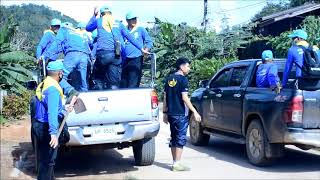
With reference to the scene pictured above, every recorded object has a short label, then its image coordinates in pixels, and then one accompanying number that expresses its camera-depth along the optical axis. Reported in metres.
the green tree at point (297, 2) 42.12
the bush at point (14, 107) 15.05
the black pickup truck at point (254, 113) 8.09
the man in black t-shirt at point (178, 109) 8.80
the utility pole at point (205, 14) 33.28
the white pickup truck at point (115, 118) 8.16
